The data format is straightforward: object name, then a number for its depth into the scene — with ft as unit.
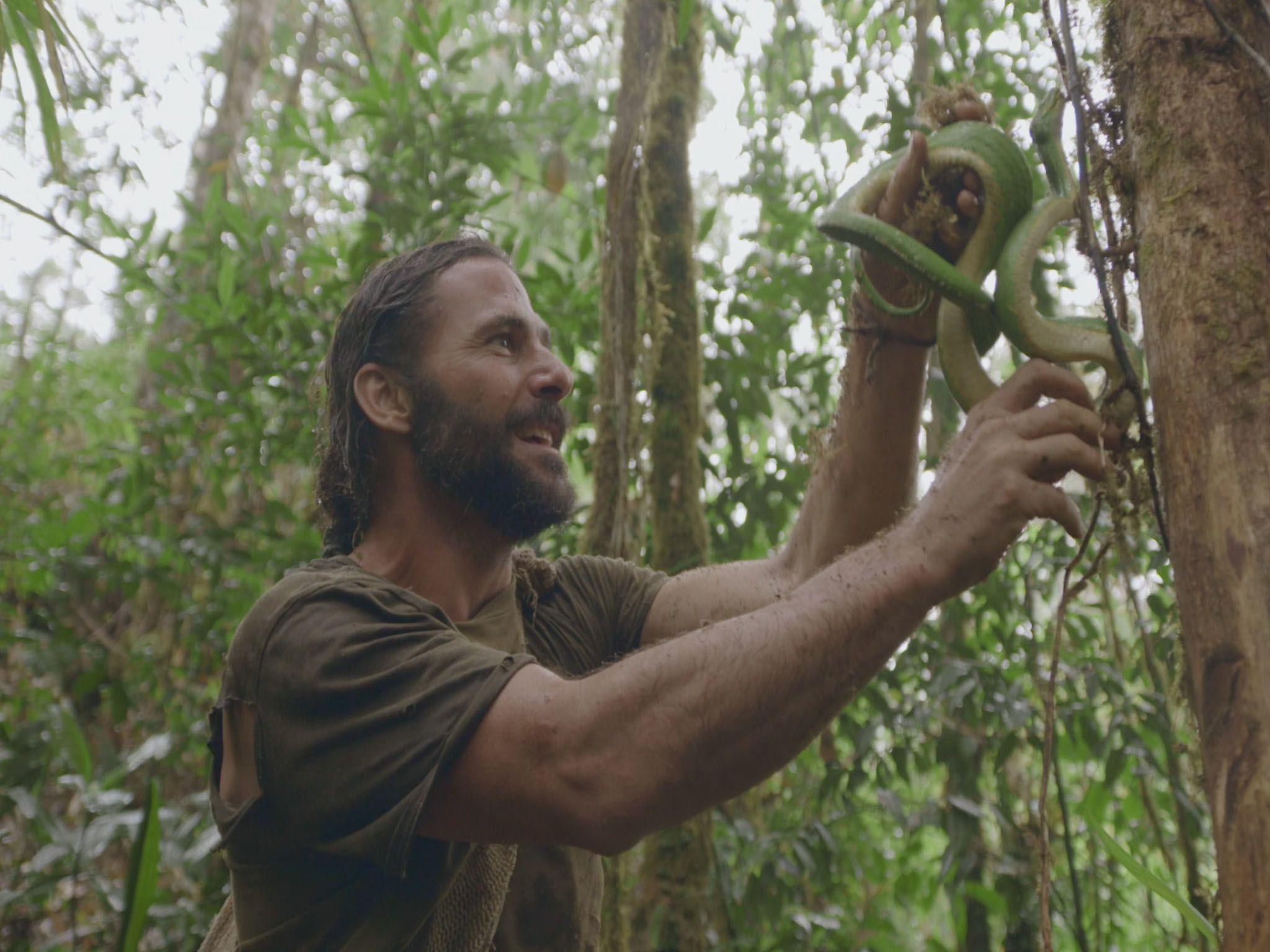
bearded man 4.33
